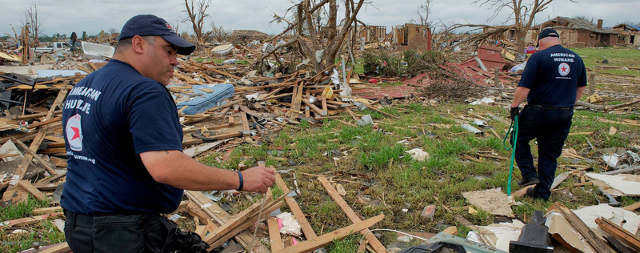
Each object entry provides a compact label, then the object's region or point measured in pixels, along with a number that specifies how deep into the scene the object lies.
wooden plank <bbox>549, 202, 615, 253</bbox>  3.04
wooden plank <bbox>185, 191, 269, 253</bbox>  3.51
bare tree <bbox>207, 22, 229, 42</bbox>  36.00
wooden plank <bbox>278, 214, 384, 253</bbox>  3.36
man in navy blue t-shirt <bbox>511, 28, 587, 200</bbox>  4.10
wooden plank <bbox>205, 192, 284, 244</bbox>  3.47
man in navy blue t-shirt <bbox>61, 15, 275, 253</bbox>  1.67
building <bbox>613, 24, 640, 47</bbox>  47.16
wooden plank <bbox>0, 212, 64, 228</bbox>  3.91
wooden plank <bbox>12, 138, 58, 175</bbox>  5.41
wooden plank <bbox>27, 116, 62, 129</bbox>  5.97
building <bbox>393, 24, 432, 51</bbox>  26.36
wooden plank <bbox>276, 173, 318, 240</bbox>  3.77
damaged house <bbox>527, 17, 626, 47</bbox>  44.94
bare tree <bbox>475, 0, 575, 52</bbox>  19.75
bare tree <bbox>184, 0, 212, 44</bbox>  34.47
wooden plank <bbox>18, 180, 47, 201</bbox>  4.53
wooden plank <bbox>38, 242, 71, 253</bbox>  3.19
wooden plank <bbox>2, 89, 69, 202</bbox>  4.54
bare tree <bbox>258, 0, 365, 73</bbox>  12.11
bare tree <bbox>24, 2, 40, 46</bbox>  28.20
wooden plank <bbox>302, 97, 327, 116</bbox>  9.36
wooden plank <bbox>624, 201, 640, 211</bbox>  4.12
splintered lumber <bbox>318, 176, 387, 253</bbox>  3.58
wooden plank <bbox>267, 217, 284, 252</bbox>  3.48
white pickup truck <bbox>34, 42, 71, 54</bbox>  25.91
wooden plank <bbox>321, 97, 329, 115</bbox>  9.38
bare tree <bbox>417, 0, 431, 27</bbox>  26.61
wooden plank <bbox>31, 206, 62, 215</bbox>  4.22
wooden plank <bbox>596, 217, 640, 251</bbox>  3.00
